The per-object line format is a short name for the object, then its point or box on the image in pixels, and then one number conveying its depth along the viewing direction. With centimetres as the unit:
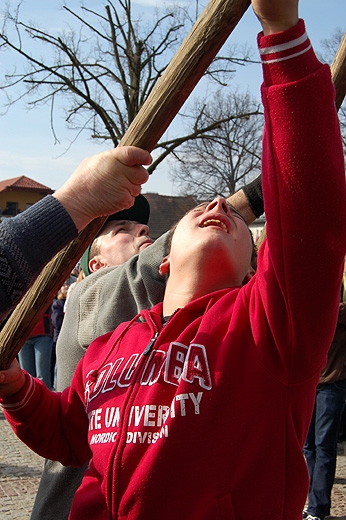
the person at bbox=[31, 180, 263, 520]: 262
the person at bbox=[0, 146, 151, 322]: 162
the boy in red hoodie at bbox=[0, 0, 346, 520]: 146
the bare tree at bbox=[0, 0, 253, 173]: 1622
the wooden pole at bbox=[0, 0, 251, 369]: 181
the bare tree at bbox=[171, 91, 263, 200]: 3107
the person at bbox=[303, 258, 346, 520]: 525
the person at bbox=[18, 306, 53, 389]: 938
